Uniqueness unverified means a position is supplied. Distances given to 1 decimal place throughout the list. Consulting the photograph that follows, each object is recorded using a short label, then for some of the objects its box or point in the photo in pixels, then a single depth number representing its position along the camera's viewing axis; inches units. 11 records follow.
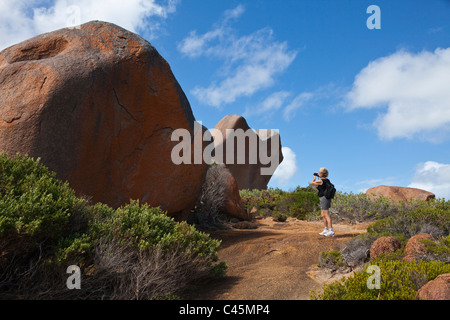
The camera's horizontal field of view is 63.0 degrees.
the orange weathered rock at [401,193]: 714.8
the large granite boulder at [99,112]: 262.8
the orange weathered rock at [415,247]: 206.4
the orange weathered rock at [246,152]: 1005.8
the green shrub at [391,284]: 156.7
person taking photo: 350.3
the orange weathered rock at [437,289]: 145.3
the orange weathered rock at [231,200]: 494.9
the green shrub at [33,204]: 157.9
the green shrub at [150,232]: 194.4
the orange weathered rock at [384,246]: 223.6
